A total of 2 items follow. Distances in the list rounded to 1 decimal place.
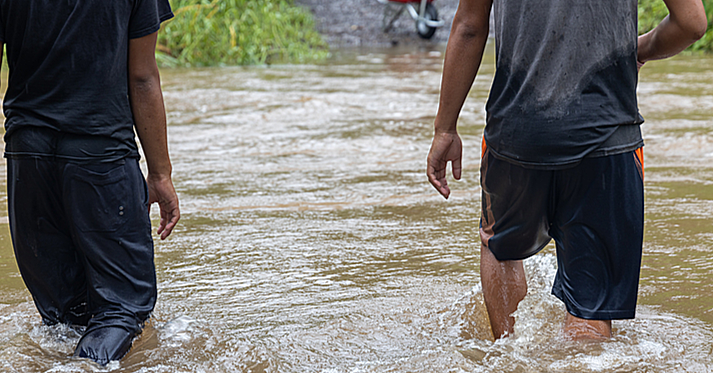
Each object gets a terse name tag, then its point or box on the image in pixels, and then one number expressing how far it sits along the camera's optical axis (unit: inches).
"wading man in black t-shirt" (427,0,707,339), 149.5
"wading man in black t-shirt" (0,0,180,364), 152.5
